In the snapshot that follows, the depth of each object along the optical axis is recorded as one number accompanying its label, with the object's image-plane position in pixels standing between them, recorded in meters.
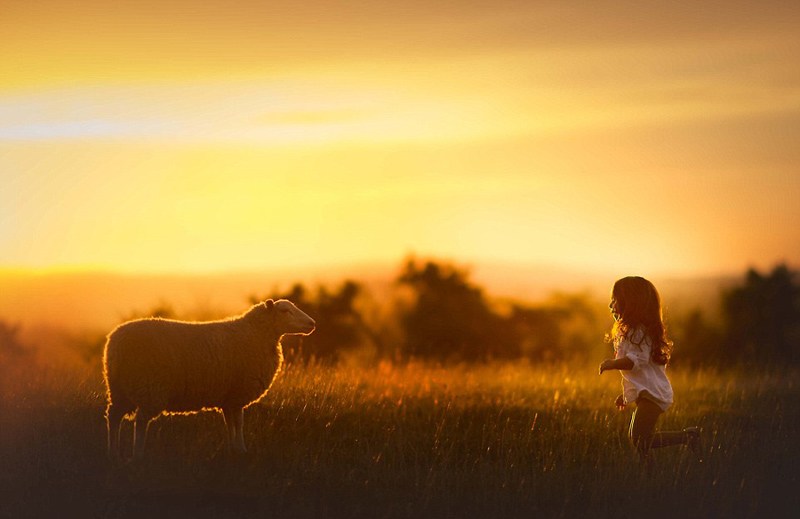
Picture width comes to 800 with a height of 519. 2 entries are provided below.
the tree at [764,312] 39.56
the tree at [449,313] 49.81
